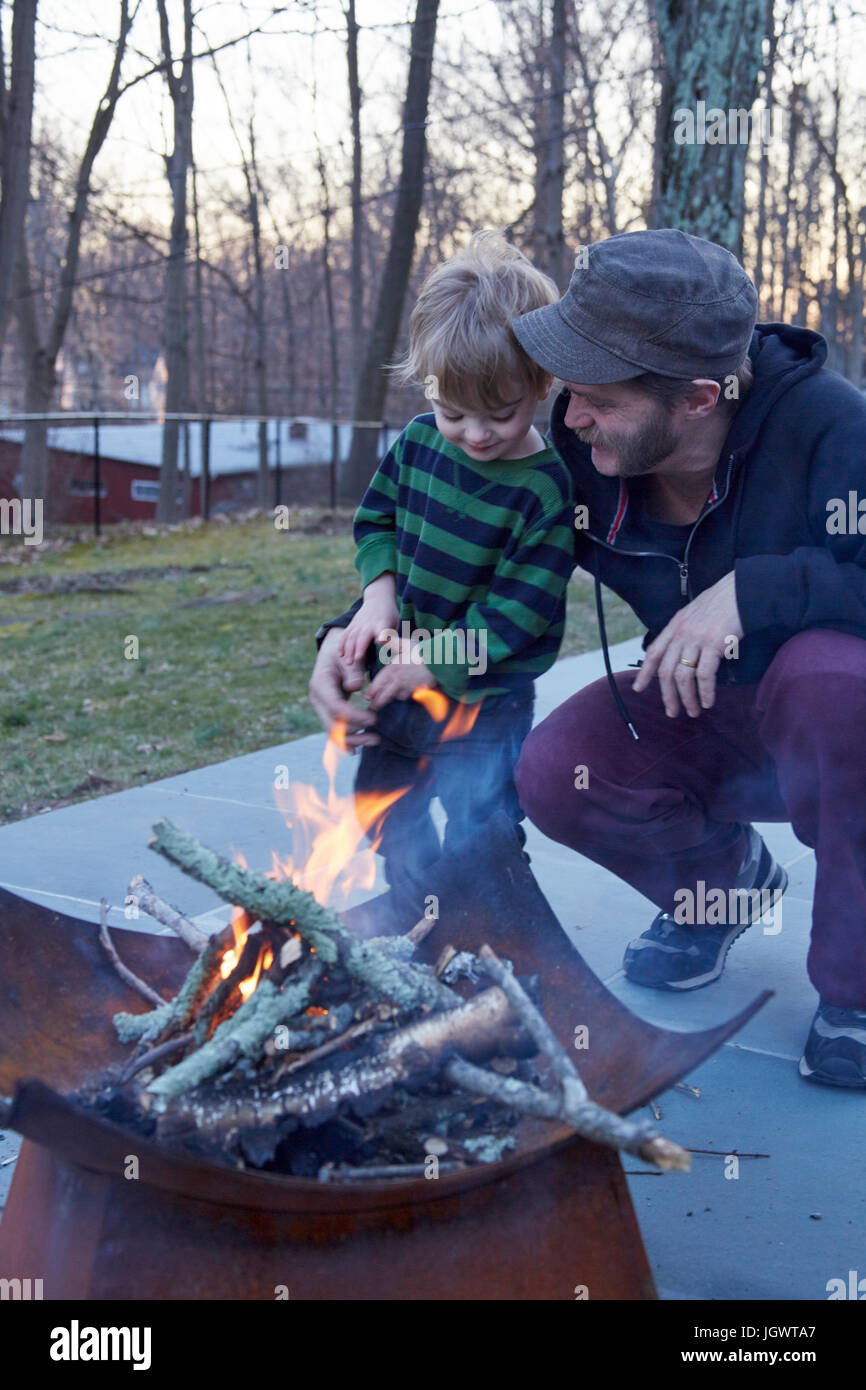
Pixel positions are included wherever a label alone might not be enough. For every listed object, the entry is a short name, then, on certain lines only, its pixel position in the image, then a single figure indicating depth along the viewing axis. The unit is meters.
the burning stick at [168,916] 1.92
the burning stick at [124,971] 1.88
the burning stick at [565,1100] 1.28
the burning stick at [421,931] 1.95
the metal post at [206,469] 14.96
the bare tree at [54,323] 14.77
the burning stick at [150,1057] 1.69
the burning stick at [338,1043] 1.59
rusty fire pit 1.33
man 2.12
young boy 2.35
